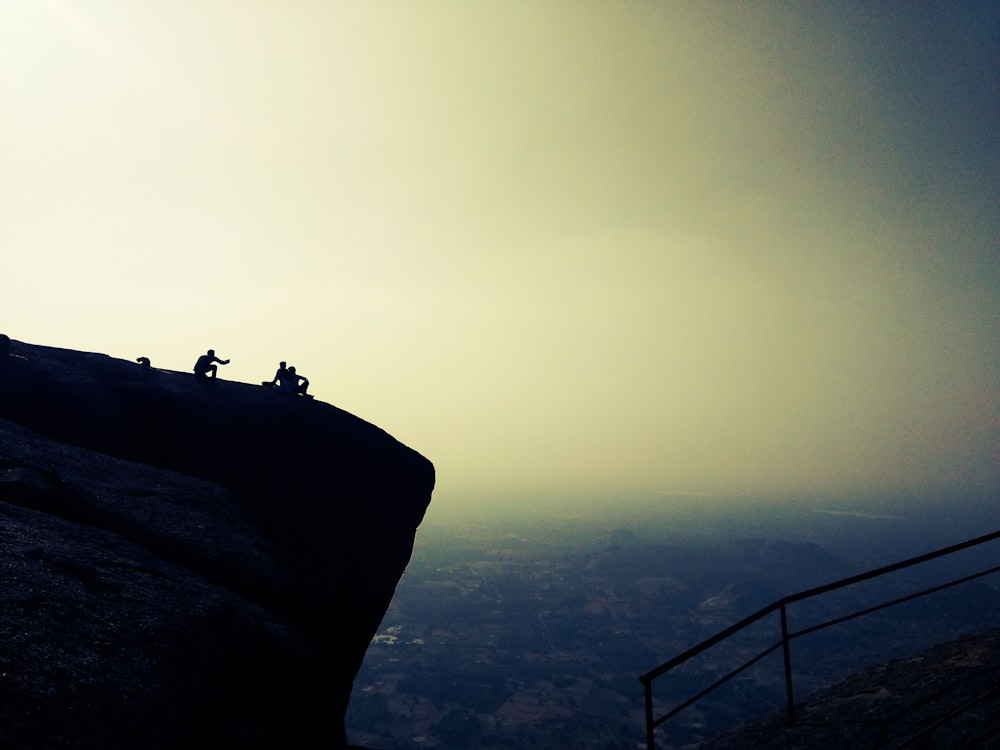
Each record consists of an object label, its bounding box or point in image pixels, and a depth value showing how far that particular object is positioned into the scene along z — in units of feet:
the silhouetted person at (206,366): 57.47
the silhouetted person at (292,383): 63.77
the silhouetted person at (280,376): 63.77
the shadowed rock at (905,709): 17.40
